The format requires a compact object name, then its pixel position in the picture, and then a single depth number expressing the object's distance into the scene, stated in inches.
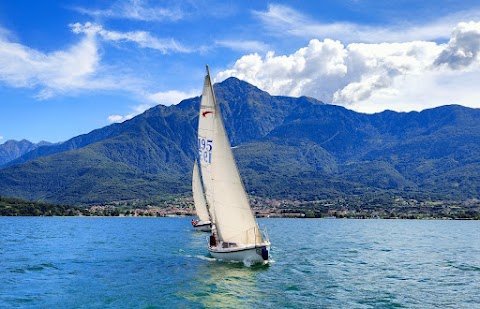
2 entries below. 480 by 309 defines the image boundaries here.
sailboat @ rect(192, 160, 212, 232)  5216.5
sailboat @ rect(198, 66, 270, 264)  2208.4
